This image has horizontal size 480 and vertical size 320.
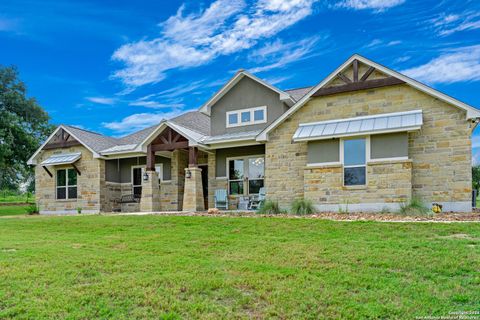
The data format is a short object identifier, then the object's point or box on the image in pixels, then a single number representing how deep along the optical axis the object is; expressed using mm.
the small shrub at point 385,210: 12495
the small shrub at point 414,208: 11656
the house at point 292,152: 12609
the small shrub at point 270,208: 13688
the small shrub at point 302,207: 13219
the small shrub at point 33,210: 21031
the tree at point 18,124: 25609
